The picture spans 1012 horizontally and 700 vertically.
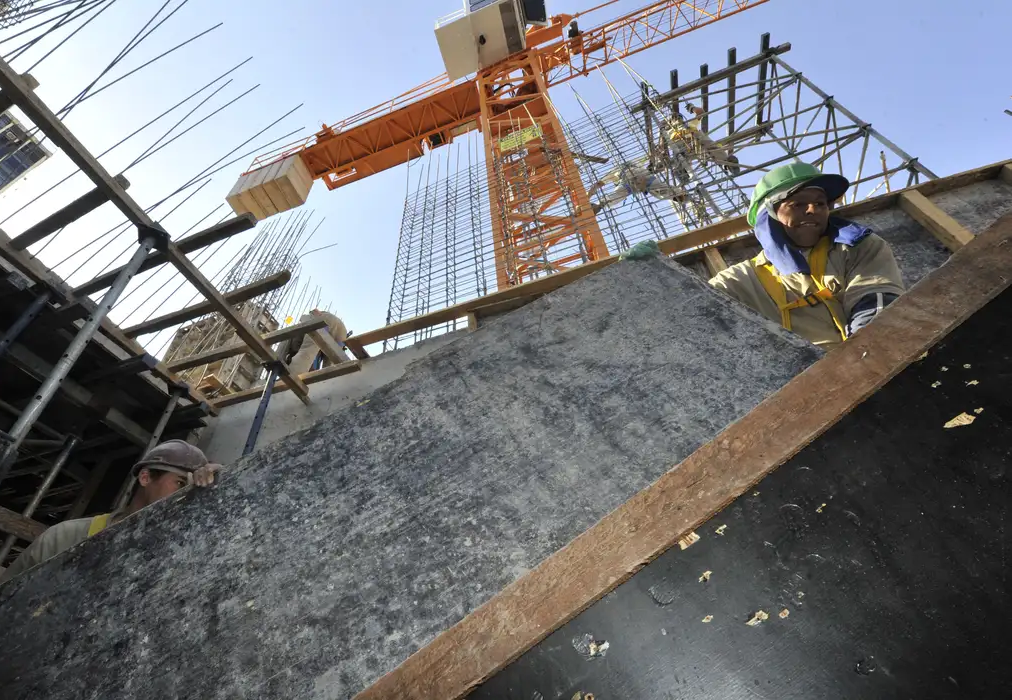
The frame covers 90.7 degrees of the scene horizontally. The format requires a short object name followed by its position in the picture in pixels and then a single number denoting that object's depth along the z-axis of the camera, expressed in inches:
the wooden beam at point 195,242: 137.9
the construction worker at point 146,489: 92.9
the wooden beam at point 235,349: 170.9
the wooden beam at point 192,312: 155.6
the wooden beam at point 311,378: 181.9
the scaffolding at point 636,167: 276.8
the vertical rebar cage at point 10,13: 162.7
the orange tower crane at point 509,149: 308.8
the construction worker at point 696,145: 363.9
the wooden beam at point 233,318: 138.8
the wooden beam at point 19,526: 125.5
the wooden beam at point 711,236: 143.9
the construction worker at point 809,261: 88.5
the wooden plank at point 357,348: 171.5
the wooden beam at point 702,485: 31.8
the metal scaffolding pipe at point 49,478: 138.3
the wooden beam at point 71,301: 124.3
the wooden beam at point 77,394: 144.6
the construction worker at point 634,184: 342.0
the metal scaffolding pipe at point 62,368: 96.3
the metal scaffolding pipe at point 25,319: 114.7
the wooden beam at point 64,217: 126.3
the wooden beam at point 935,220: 125.6
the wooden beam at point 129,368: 152.1
